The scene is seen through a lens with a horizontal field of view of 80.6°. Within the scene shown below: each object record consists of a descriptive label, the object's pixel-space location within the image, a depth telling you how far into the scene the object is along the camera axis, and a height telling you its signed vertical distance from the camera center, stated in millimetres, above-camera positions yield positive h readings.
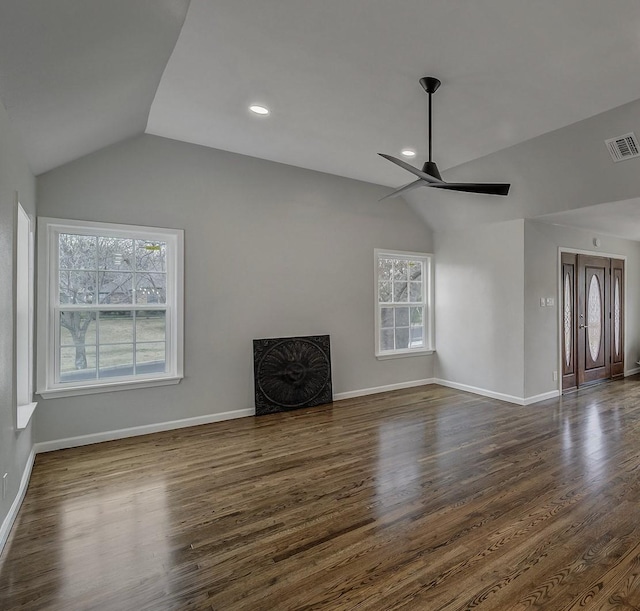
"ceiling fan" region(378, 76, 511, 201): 2768 +1126
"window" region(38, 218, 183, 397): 3506 +62
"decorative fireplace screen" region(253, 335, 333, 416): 4535 -768
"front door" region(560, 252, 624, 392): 5539 -173
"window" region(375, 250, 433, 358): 5625 +96
